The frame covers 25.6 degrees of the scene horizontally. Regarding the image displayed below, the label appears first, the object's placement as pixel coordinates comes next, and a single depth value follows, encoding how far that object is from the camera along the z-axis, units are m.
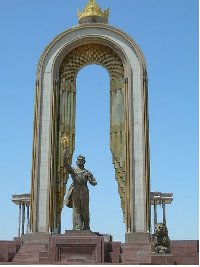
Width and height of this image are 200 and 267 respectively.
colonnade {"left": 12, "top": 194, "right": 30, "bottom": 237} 28.08
